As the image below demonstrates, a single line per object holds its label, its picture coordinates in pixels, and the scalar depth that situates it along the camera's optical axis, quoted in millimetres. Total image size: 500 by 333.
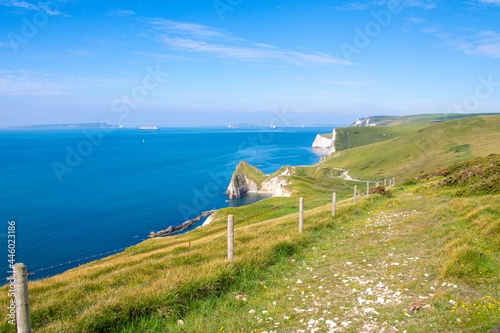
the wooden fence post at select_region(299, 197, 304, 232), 15744
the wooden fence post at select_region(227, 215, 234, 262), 11023
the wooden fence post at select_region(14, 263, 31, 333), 5953
